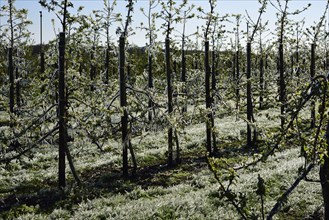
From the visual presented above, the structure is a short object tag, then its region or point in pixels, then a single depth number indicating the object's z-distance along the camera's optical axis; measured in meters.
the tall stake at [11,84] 28.86
